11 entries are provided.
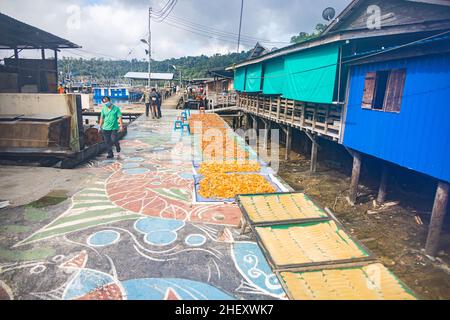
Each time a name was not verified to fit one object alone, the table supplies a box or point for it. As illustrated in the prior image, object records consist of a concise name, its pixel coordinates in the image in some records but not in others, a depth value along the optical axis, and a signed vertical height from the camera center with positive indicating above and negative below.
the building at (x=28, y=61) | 13.40 +1.98
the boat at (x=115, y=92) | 45.84 +0.95
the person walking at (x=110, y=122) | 10.15 -0.89
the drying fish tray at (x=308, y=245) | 3.97 -2.11
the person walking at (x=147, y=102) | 25.05 -0.21
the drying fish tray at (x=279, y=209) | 5.04 -1.98
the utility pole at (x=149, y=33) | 35.53 +8.53
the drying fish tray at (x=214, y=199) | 7.18 -2.35
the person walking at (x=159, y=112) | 24.01 -0.97
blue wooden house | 6.64 +0.82
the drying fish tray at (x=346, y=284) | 3.39 -2.21
